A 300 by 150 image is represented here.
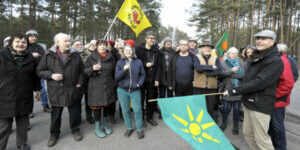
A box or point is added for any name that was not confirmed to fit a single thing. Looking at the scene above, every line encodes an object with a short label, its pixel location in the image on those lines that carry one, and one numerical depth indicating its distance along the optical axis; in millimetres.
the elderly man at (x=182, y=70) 3795
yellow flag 5188
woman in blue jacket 3295
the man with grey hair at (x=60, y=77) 2936
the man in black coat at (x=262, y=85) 2141
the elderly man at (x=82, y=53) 4188
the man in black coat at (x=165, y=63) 4270
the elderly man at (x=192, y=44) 5098
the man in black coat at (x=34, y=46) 4032
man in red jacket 2363
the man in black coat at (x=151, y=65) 3967
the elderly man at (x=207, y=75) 3510
